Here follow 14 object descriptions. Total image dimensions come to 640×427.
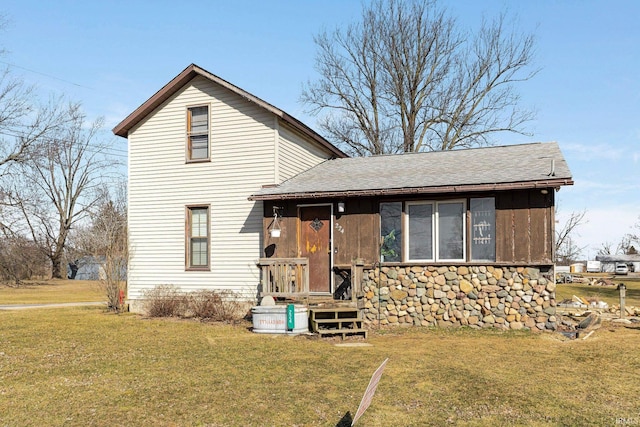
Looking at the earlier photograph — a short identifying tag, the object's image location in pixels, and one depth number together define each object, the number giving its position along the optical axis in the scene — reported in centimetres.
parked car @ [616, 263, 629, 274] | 5094
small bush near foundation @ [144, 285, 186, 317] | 1524
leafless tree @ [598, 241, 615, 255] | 7700
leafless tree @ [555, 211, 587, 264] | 5892
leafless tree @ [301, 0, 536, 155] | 2898
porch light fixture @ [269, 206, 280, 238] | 1425
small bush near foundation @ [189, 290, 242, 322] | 1447
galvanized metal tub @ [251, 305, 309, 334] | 1184
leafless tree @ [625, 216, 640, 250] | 6712
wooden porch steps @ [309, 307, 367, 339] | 1165
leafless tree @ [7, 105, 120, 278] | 3969
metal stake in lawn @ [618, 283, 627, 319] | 1427
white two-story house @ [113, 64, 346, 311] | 1493
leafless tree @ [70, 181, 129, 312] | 1688
